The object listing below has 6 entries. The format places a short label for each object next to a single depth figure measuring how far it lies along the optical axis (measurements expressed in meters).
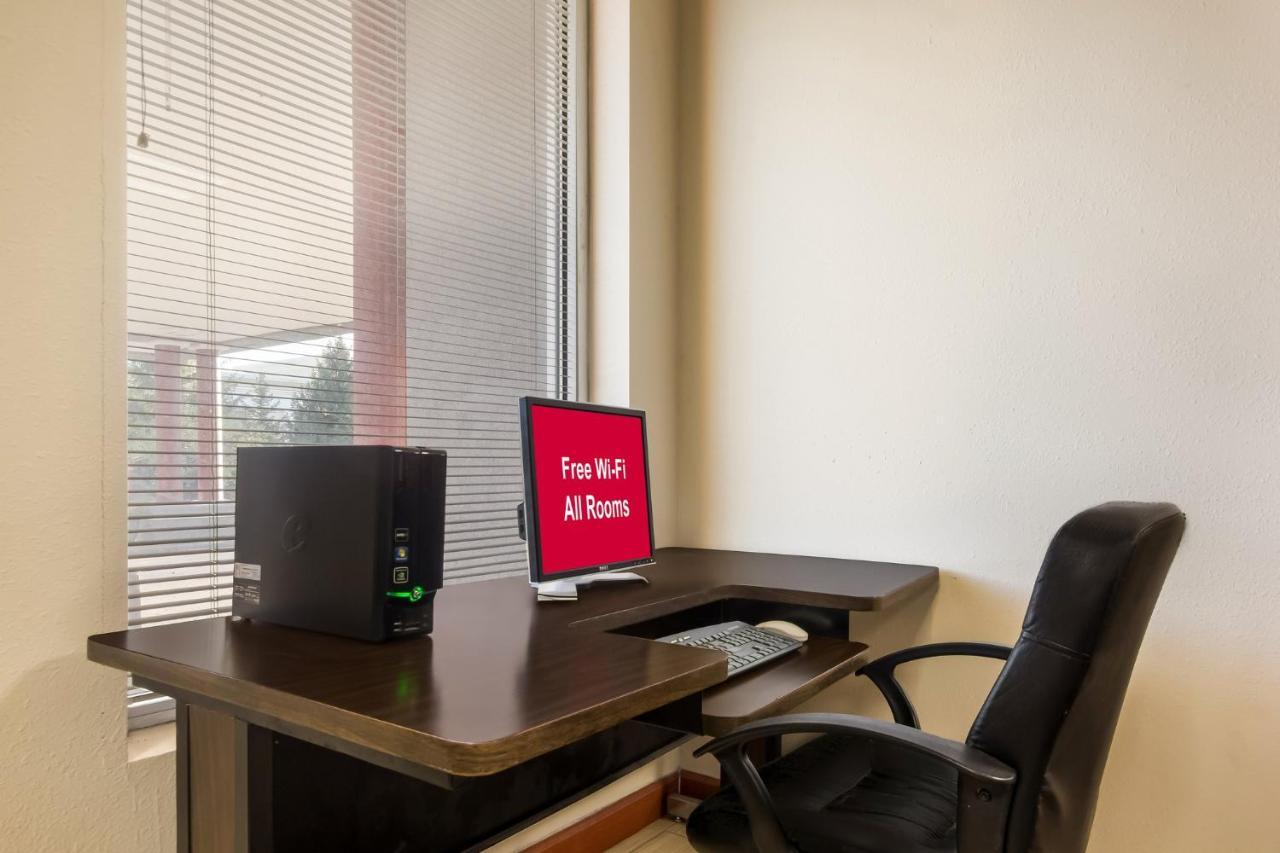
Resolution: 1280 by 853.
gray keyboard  1.60
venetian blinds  1.58
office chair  1.01
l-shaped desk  0.92
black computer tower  1.22
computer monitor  1.71
